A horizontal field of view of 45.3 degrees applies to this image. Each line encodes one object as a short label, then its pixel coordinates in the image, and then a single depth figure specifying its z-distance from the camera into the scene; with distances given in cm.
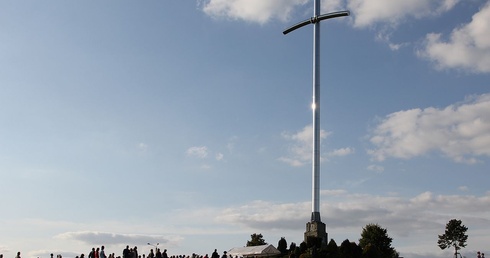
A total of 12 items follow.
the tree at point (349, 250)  6443
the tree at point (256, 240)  10696
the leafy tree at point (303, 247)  6668
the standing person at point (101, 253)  4300
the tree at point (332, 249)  6240
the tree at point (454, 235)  11262
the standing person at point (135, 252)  4648
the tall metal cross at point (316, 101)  7481
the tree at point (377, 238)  9482
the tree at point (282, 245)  7344
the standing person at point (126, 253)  4534
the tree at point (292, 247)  7106
